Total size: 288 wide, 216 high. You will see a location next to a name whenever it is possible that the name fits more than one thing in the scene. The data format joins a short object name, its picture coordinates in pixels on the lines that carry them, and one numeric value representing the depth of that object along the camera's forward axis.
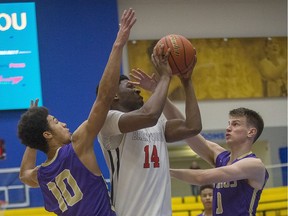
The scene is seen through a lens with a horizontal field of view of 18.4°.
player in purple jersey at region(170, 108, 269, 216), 5.26
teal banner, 13.75
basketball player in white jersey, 4.71
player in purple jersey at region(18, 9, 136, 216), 4.56
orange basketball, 4.98
